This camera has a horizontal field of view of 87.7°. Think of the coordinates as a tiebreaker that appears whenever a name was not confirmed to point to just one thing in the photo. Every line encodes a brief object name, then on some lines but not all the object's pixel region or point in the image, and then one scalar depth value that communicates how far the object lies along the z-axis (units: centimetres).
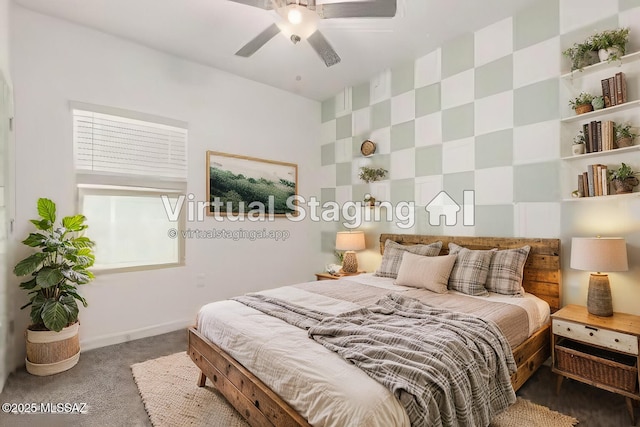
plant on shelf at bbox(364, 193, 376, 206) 428
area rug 204
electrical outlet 387
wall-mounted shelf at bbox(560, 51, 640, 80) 239
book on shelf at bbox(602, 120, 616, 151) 244
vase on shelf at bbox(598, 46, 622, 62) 242
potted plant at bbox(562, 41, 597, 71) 257
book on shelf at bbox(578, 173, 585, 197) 259
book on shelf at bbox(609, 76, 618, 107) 244
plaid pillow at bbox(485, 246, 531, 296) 271
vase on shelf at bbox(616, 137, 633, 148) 237
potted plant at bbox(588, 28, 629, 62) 241
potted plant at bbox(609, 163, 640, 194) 238
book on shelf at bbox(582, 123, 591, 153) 257
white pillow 287
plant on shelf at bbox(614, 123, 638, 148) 238
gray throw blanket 140
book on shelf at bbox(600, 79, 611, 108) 248
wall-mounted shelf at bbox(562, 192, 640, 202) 236
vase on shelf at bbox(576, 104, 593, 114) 256
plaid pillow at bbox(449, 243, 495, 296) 278
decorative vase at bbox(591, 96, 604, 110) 249
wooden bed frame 163
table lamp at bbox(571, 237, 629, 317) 225
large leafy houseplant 258
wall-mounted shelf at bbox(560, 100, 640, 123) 238
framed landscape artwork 403
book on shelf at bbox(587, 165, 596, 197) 251
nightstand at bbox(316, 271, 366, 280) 411
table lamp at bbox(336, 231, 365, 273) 419
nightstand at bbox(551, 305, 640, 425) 204
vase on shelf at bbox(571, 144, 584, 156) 260
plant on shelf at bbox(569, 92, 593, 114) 257
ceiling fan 229
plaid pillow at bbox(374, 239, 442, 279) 337
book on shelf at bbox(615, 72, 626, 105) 241
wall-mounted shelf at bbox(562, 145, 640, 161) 235
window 321
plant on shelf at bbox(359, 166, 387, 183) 420
